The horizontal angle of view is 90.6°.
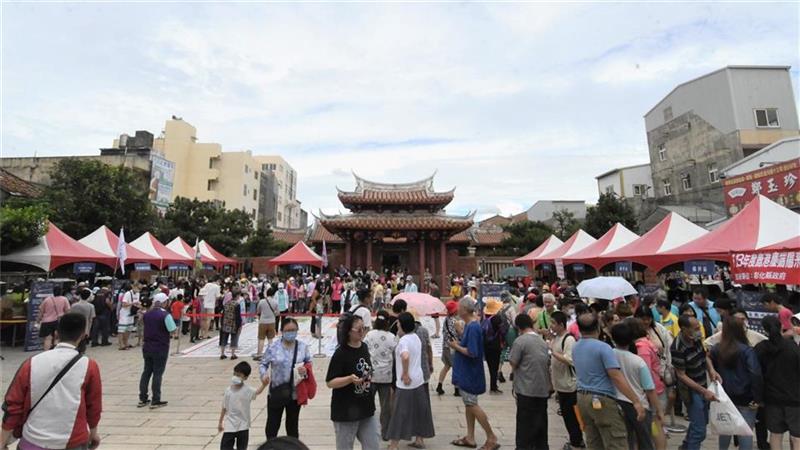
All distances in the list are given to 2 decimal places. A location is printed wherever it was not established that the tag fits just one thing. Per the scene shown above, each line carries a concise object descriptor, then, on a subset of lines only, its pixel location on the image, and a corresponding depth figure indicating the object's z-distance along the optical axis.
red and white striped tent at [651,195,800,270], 7.57
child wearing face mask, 3.71
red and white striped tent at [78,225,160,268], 12.57
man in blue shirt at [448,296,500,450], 4.34
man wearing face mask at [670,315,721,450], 4.03
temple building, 23.06
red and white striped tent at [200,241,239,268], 19.20
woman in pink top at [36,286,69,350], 8.09
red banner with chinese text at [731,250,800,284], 6.50
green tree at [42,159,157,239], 16.62
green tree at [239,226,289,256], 27.06
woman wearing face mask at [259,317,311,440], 3.78
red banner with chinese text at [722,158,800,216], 14.66
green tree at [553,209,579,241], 28.08
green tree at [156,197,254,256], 24.25
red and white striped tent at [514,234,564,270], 17.94
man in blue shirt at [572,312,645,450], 3.40
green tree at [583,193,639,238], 22.59
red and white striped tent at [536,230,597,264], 15.78
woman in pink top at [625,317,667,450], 4.14
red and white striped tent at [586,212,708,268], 10.19
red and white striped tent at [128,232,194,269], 15.02
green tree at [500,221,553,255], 26.41
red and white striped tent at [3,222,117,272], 10.29
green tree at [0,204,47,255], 9.73
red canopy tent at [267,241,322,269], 17.48
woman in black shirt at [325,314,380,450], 3.48
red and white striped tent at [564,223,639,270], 13.02
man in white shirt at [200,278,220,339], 11.02
